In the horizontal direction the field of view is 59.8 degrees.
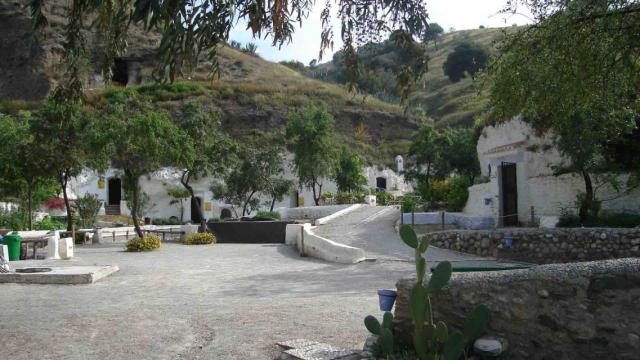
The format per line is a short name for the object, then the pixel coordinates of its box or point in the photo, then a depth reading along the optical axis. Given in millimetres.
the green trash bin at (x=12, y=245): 16172
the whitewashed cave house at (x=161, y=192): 41812
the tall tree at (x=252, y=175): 31703
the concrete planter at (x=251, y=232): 24172
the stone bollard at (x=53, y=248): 16875
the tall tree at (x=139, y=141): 20344
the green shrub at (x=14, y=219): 26266
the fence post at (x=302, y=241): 17762
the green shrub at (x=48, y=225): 27859
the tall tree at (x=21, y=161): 22625
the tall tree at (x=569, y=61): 8070
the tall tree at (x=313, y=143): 36688
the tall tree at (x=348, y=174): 42062
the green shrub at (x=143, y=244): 19484
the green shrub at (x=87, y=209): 31266
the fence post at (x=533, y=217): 19267
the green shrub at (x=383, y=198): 40281
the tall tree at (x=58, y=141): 22484
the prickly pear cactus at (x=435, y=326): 4426
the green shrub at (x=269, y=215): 30219
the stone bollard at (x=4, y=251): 14453
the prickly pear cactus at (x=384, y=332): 4902
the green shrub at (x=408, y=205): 26017
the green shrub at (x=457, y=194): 24661
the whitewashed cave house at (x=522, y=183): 18141
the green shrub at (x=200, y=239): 22766
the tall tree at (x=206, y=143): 24422
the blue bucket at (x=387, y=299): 5984
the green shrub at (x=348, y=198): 37531
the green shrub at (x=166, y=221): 40319
